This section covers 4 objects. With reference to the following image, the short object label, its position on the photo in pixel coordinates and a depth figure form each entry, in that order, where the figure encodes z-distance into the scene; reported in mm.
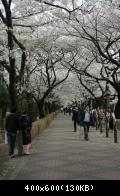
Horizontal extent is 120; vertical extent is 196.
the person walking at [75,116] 15780
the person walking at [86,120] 11772
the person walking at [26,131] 8118
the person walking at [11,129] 7787
